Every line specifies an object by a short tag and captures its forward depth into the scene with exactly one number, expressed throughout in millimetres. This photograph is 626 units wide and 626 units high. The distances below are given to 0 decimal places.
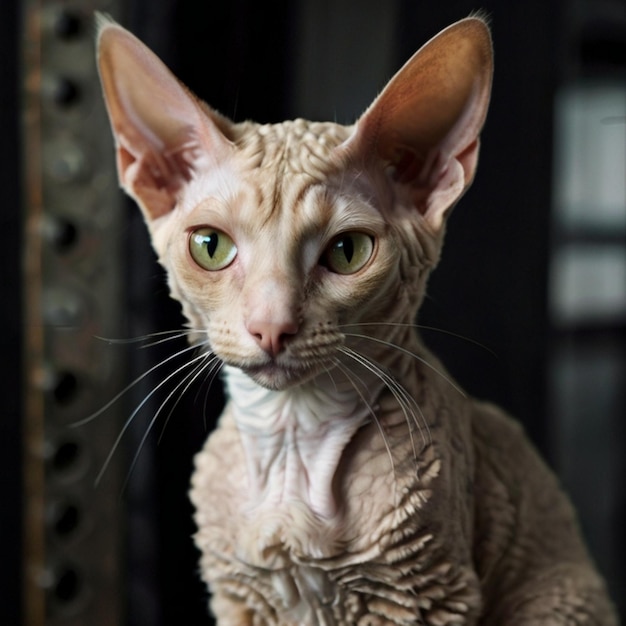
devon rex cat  455
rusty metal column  654
